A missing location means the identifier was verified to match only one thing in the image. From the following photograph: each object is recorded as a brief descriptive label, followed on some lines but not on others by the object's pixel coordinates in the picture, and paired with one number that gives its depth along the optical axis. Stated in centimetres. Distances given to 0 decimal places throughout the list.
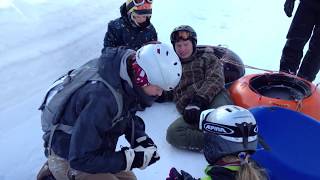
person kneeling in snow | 203
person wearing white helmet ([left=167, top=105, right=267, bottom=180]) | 197
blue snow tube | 260
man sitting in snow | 352
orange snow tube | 341
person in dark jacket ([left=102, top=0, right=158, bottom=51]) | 420
